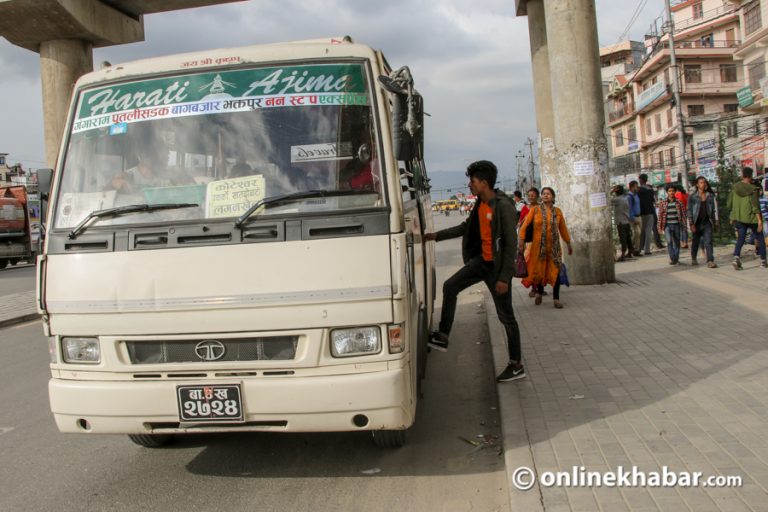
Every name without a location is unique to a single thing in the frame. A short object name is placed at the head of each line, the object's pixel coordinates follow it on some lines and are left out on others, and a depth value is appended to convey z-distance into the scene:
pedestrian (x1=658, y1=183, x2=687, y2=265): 12.91
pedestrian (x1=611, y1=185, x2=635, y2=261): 14.86
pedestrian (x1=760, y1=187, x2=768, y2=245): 11.73
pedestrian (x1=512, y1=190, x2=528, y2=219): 16.07
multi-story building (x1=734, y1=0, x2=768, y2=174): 36.03
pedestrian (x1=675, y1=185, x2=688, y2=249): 14.54
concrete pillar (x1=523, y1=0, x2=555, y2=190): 14.52
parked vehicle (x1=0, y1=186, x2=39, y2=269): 28.53
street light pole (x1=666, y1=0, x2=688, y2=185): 31.38
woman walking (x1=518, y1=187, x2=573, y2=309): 9.02
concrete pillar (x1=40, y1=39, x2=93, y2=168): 14.74
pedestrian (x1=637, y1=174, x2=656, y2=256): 15.58
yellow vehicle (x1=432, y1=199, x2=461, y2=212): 107.94
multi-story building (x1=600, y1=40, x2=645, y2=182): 63.62
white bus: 3.72
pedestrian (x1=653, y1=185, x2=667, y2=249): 17.28
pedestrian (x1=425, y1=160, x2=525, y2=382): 5.56
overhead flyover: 13.91
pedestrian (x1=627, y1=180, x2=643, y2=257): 15.44
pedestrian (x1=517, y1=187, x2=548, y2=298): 9.20
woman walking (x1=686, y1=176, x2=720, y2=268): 11.70
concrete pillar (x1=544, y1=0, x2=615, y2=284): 10.48
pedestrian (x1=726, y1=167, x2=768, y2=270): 11.37
